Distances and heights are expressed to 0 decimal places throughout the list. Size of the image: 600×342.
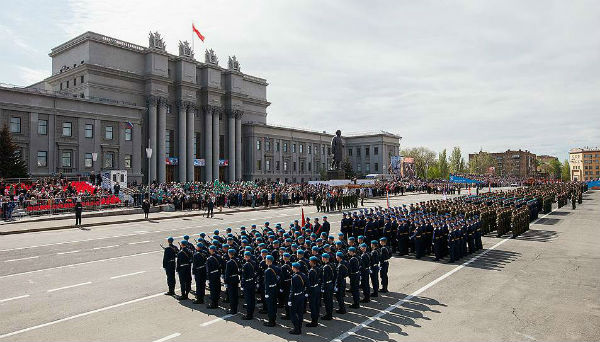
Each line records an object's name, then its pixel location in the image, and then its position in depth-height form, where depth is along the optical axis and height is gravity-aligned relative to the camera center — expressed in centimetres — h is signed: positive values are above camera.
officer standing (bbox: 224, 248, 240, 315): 983 -239
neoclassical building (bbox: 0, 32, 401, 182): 4350 +902
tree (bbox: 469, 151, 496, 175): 14584 +544
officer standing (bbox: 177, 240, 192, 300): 1092 -237
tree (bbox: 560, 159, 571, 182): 18052 +258
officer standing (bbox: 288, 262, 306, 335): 857 -254
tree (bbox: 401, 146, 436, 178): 12959 +795
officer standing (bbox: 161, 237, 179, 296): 1110 -225
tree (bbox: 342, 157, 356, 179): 7950 +229
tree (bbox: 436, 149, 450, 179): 12148 +394
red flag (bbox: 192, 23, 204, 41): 6202 +2310
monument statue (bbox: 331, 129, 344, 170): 4453 +354
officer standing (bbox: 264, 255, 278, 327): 893 -247
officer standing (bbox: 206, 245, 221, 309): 1028 -241
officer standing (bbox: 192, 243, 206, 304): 1066 -239
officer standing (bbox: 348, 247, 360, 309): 1030 -255
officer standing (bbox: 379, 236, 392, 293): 1166 -252
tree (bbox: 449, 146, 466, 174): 13288 +581
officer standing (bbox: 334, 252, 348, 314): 991 -251
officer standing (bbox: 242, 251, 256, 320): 943 -244
